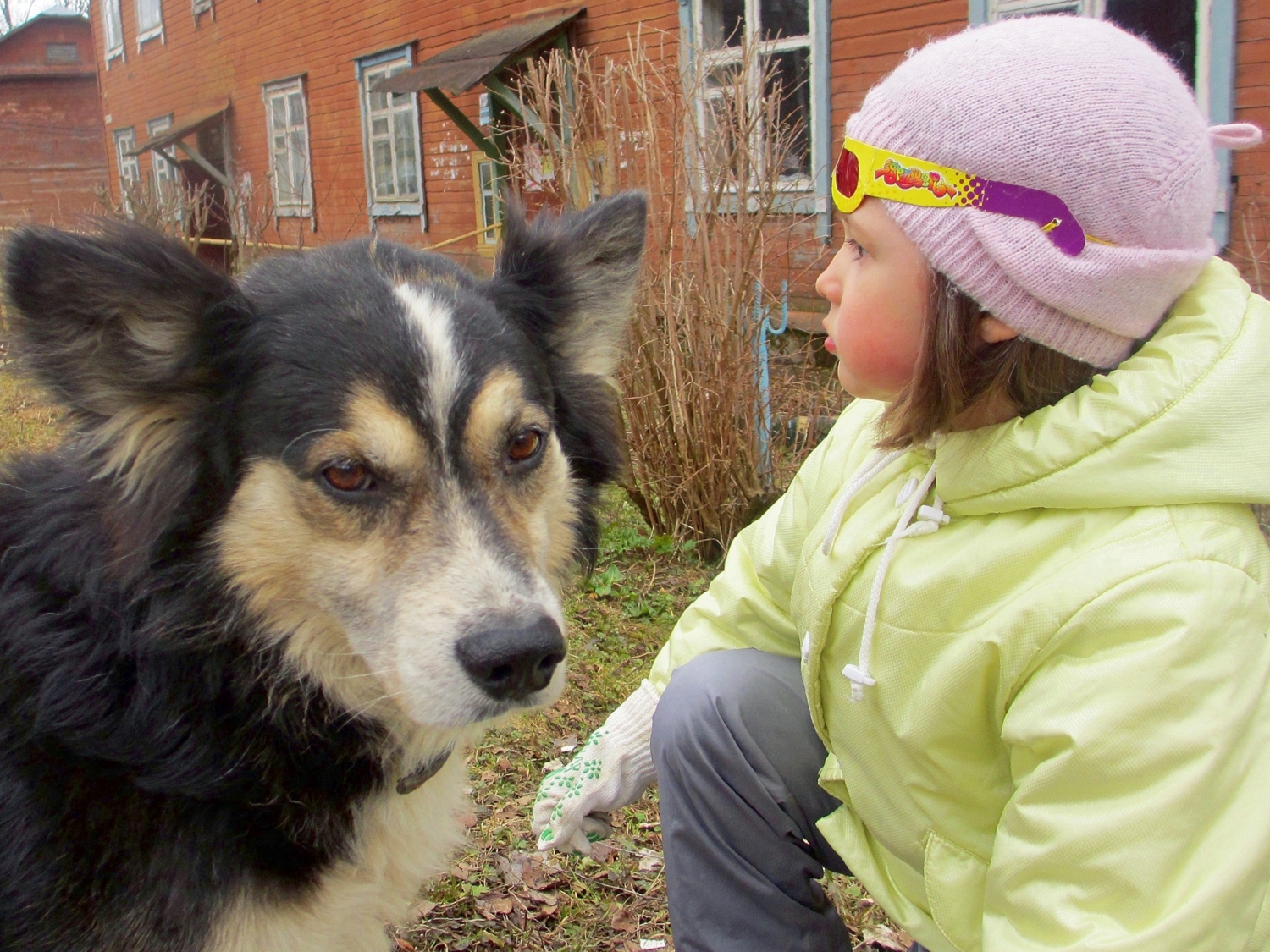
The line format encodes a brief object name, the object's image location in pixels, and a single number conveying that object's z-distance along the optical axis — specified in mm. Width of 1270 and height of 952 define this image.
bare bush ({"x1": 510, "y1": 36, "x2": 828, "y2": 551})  4285
